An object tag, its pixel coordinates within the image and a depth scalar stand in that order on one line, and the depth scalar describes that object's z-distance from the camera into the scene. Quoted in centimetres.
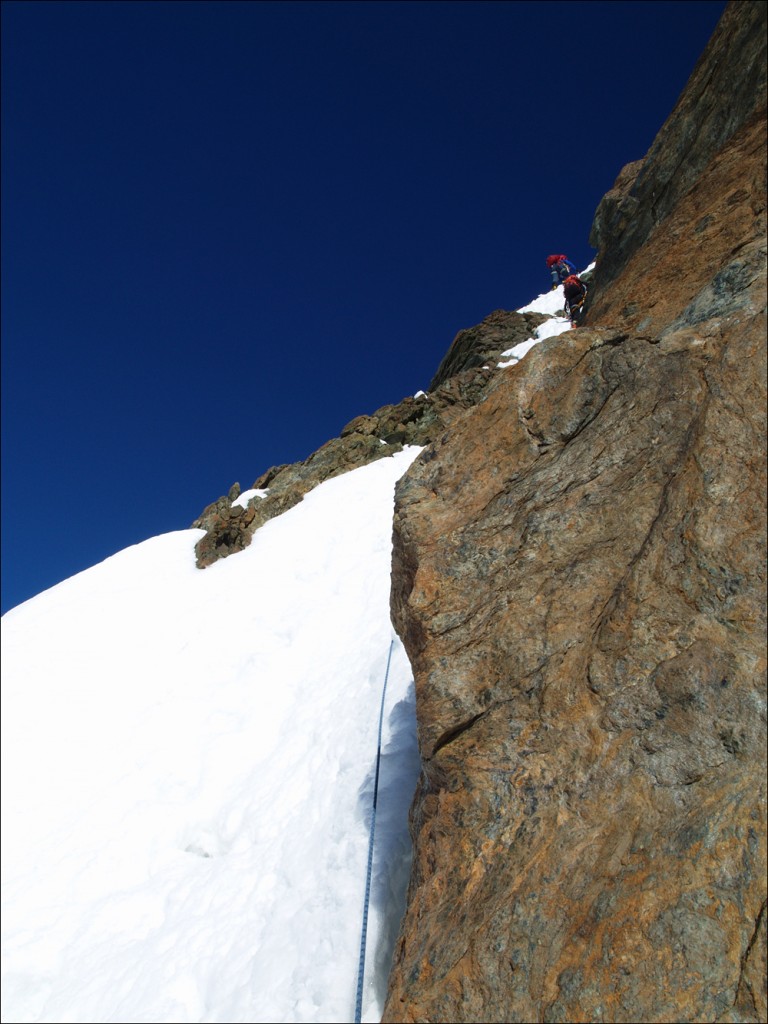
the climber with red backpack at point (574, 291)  2966
